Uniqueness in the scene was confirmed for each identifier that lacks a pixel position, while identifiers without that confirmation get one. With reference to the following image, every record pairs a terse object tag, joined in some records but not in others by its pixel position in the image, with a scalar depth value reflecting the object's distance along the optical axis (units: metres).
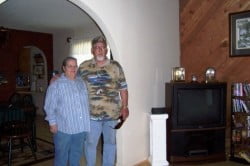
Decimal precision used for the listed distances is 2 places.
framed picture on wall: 3.58
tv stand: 3.32
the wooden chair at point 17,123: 3.35
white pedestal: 3.25
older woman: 2.32
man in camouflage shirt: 2.50
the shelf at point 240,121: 3.37
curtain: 6.40
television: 3.32
